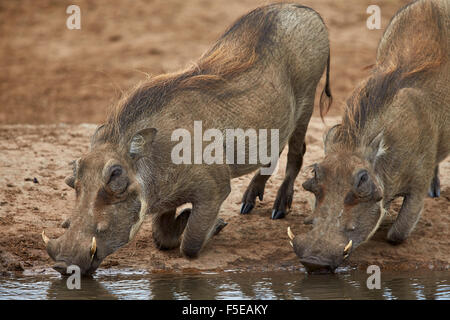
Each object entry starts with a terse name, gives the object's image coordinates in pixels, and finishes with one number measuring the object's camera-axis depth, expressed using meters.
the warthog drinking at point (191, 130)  9.94
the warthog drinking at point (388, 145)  10.36
